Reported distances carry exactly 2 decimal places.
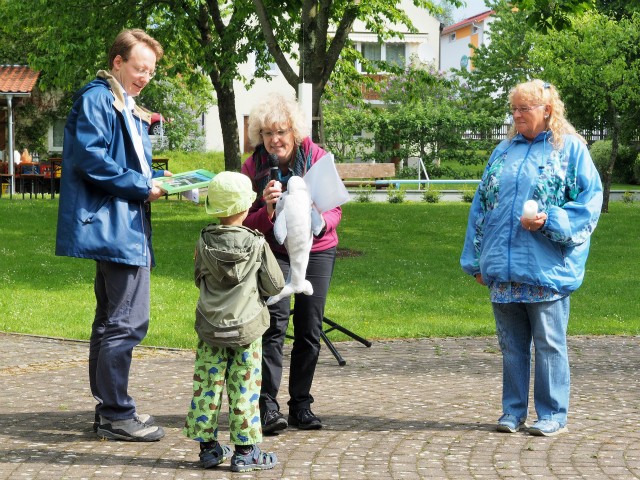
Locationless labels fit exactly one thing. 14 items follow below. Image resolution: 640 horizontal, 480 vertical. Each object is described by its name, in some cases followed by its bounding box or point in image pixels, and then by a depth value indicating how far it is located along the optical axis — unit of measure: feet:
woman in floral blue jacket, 20.72
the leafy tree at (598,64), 93.66
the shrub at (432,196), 101.09
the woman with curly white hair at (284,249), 20.52
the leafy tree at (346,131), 150.61
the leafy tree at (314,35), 54.90
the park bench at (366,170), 92.97
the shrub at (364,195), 100.63
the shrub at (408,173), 150.71
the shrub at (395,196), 98.89
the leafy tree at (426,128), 154.61
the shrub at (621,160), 148.77
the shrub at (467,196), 102.22
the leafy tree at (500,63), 191.21
